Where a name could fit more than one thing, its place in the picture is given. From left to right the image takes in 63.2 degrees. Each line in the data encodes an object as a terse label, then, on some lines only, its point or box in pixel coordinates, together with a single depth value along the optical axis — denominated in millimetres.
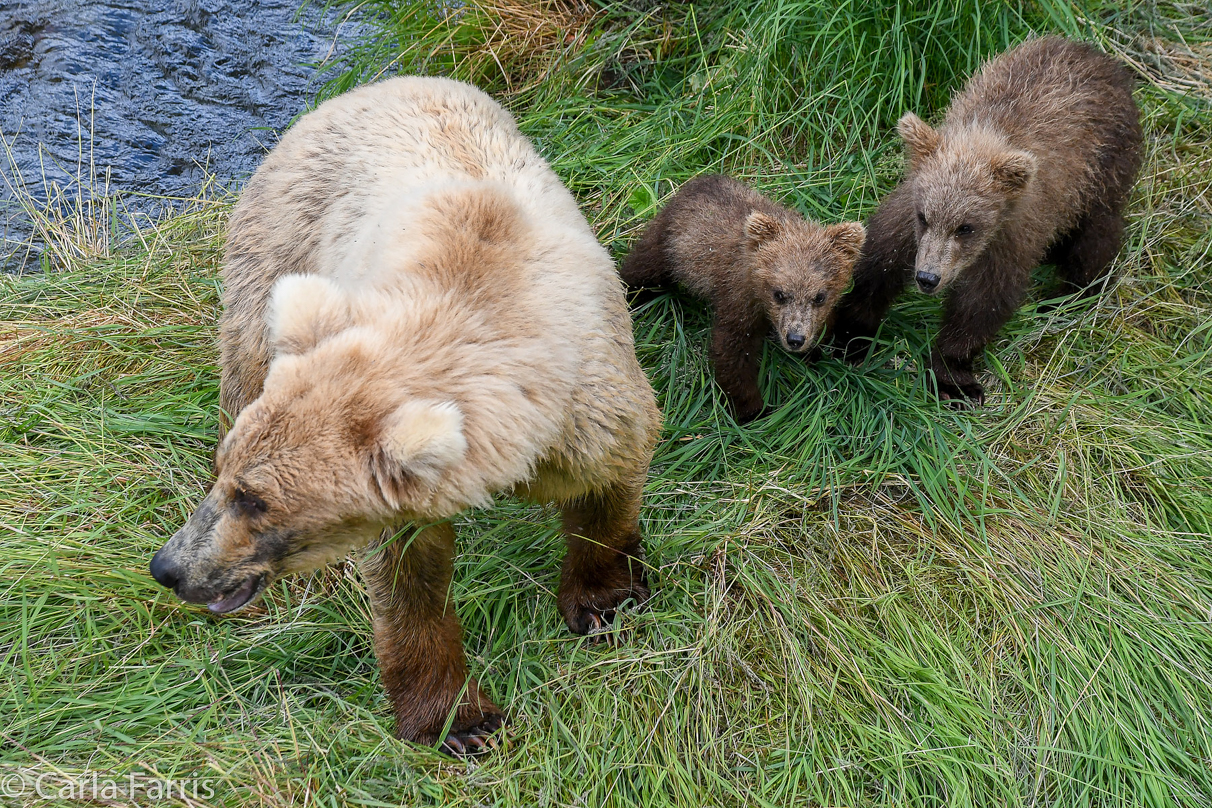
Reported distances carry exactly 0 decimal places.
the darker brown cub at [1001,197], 4480
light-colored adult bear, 2836
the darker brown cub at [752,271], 4691
